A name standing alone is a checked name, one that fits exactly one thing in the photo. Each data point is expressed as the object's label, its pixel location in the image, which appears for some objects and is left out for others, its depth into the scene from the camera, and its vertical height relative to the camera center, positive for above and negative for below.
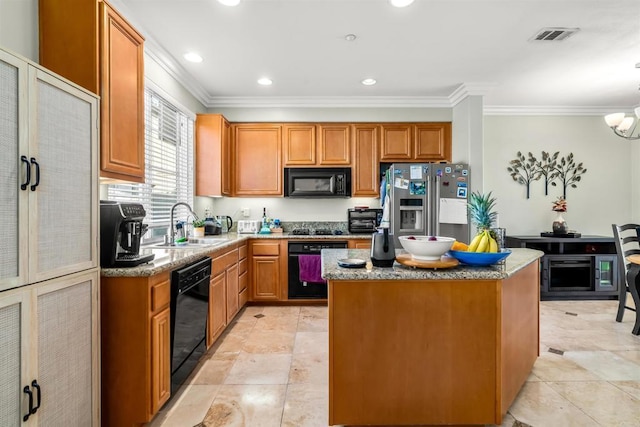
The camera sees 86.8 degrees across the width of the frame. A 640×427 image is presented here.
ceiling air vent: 2.75 +1.50
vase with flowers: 4.61 -0.07
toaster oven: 4.46 -0.08
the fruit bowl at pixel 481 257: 1.82 -0.24
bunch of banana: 1.87 -0.17
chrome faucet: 3.00 -0.20
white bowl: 1.80 -0.18
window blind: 3.06 +0.48
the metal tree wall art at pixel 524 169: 4.95 +0.65
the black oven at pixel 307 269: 4.09 -0.68
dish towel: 4.09 -0.65
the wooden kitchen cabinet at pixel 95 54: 1.76 +0.84
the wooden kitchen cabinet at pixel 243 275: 3.73 -0.72
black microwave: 4.45 +0.40
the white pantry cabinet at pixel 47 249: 1.21 -0.15
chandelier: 3.22 +0.88
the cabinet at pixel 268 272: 4.12 -0.72
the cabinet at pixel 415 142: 4.50 +0.95
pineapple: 1.87 -0.07
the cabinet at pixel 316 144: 4.50 +0.92
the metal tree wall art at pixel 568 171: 4.96 +0.62
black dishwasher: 2.08 -0.70
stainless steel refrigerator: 4.05 +0.19
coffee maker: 1.77 -0.11
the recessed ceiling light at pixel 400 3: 2.36 +1.48
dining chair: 3.42 -0.49
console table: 4.40 -0.72
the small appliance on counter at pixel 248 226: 4.45 -0.17
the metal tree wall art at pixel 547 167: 4.95 +0.68
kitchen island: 1.75 -0.71
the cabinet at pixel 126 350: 1.77 -0.72
